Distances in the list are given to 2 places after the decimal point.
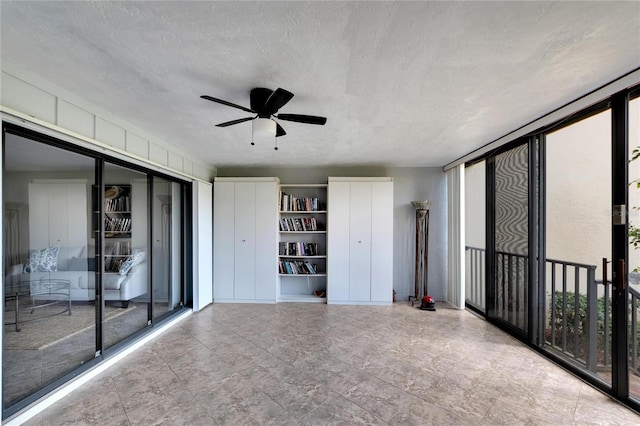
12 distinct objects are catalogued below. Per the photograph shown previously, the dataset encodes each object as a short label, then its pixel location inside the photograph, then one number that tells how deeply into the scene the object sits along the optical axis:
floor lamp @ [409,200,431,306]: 4.63
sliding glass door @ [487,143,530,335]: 3.07
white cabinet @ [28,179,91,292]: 2.06
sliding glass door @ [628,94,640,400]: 2.02
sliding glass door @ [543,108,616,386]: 2.42
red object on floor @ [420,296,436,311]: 4.29
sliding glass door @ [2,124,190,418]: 1.92
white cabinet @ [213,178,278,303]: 4.63
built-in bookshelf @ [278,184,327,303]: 4.80
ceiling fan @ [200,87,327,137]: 1.89
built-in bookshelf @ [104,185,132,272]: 2.71
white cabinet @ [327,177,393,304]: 4.60
